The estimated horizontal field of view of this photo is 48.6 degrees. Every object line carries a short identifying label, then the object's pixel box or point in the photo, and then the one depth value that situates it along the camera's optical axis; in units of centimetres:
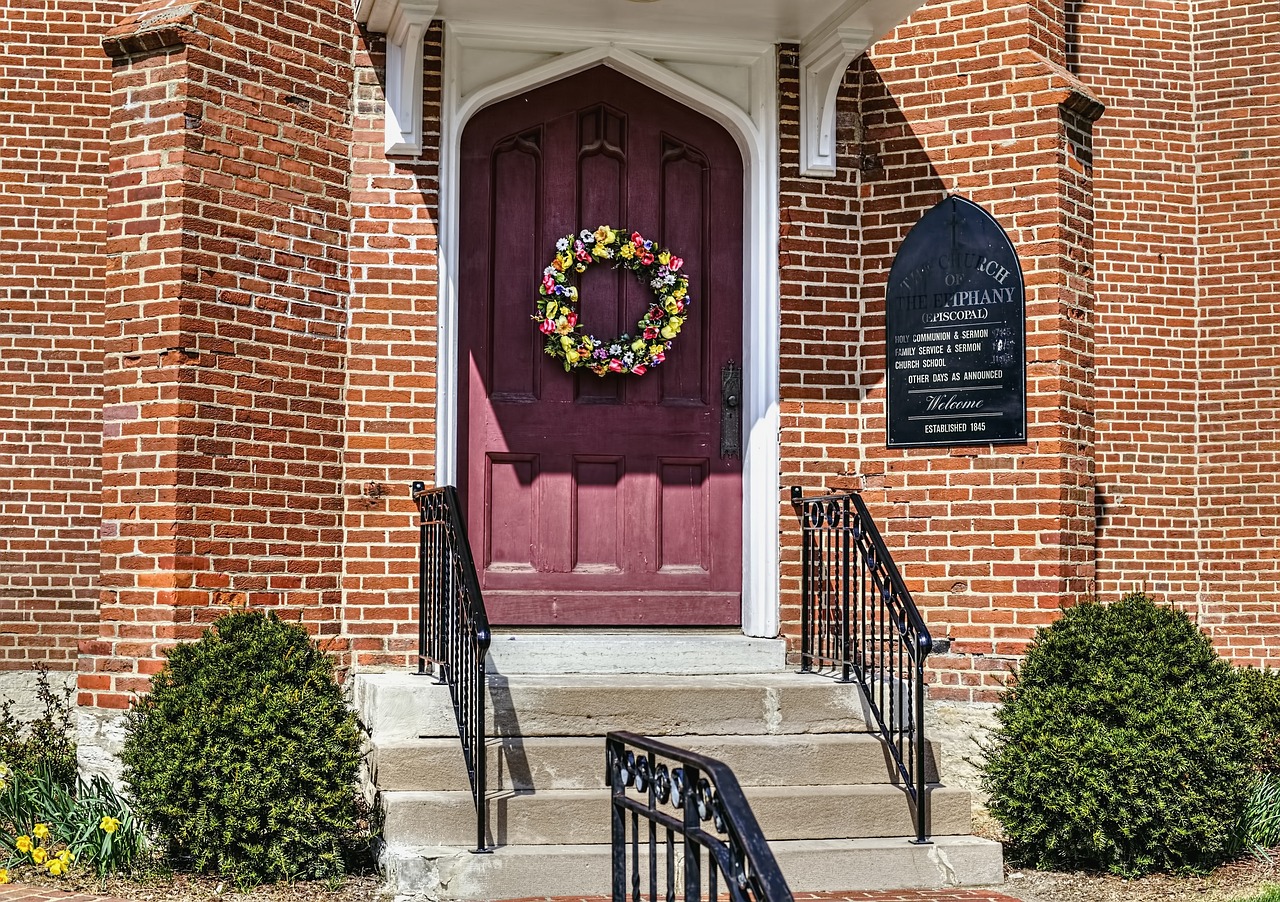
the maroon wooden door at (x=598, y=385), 789
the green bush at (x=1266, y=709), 846
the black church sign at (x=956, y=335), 796
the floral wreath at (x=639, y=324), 789
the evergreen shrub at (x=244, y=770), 594
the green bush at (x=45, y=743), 713
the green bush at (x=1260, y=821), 709
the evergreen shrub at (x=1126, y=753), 649
